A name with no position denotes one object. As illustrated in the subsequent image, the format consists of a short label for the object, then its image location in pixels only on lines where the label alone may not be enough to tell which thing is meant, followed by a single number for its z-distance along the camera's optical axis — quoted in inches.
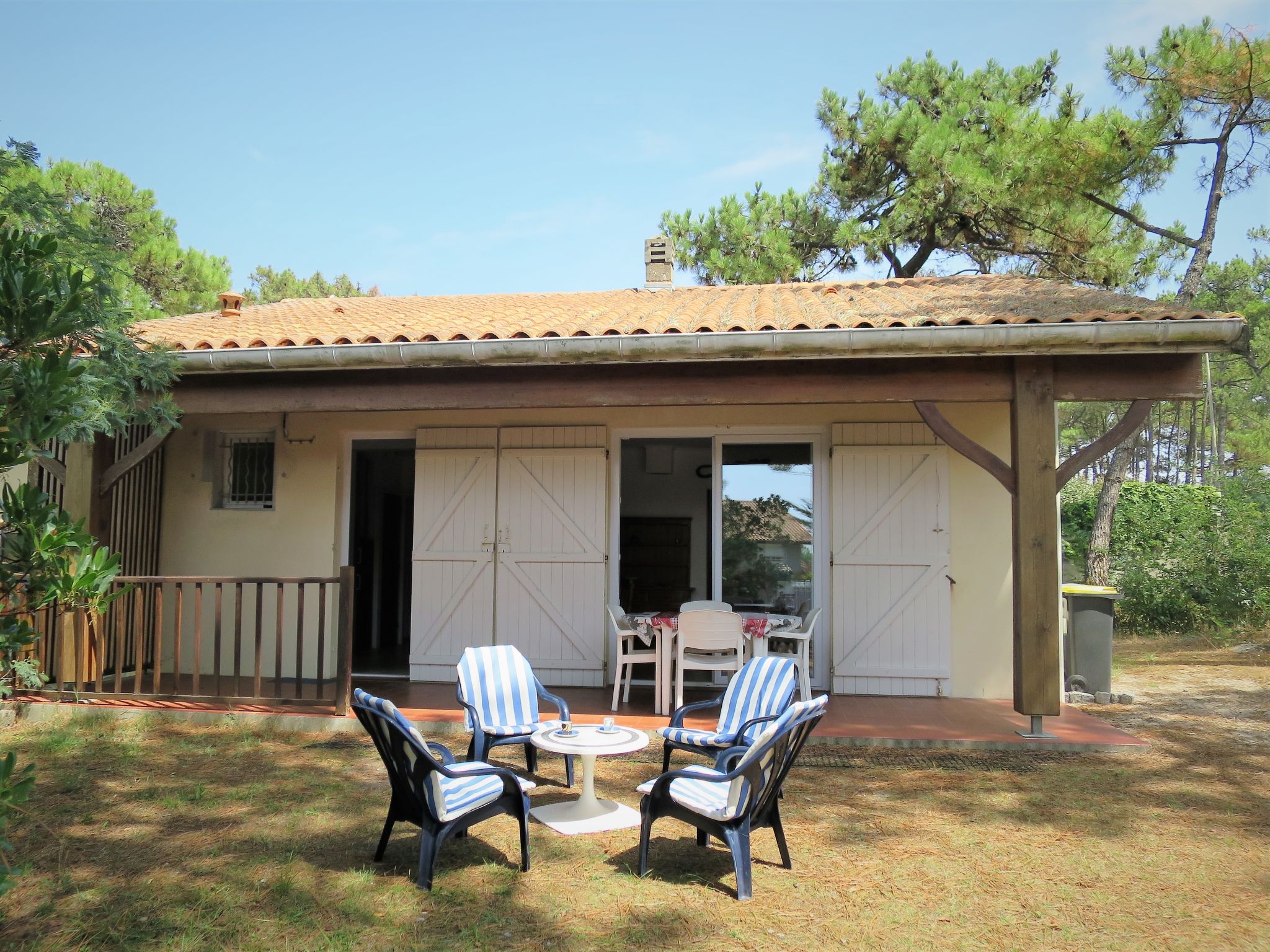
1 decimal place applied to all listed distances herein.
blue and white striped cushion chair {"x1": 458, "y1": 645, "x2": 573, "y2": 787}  179.9
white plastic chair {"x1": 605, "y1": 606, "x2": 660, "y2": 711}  248.1
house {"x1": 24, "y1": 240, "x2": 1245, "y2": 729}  217.6
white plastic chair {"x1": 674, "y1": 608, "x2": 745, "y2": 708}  230.4
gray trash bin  286.8
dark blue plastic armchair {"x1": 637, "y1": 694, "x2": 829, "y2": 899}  133.6
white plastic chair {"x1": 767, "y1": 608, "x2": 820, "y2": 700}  242.7
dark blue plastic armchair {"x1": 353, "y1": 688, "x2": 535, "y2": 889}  134.9
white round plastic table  158.9
